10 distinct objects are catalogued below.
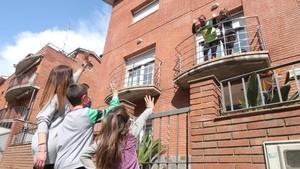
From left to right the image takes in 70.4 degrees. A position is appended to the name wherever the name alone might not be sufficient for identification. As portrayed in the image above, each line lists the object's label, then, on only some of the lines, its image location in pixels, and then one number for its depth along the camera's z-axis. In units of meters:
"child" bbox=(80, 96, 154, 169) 2.04
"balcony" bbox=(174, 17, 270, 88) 5.58
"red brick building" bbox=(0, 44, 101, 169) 16.16
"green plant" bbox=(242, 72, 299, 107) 3.18
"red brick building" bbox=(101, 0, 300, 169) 2.43
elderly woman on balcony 6.43
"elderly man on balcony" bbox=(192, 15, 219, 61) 6.72
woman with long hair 1.82
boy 1.89
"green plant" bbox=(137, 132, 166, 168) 4.17
